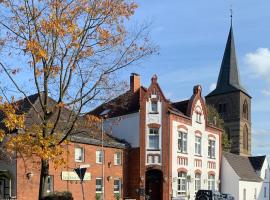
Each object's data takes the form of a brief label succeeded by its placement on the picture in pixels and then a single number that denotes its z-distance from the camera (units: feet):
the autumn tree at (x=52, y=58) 62.03
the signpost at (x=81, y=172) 78.74
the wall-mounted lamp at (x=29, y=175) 111.14
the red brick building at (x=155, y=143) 145.38
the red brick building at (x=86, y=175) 110.22
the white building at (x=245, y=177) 182.19
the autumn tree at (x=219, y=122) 252.21
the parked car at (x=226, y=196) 138.06
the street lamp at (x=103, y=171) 132.65
